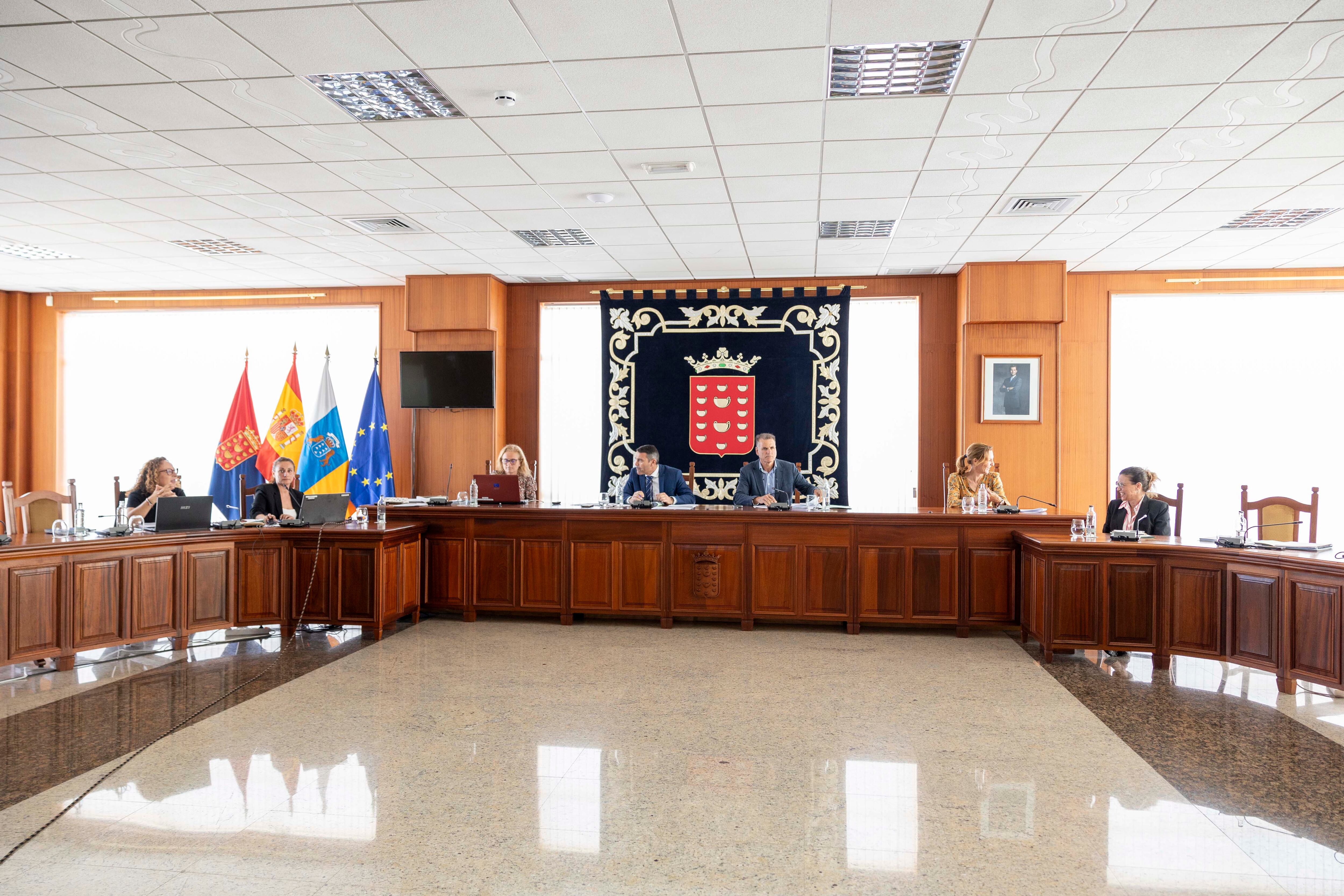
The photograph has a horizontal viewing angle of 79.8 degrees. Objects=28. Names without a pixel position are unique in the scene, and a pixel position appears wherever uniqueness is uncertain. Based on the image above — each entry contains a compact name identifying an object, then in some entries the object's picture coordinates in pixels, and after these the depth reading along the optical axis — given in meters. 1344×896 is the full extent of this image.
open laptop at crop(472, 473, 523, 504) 6.73
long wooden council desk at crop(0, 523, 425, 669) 4.85
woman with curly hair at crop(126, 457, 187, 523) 6.21
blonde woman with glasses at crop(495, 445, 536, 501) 7.34
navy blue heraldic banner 8.94
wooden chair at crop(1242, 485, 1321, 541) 5.96
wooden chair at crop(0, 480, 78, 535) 6.40
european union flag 9.17
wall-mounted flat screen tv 9.09
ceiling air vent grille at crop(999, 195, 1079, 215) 6.09
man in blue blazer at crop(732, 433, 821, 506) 7.20
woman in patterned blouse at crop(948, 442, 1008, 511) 6.66
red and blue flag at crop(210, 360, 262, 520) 9.26
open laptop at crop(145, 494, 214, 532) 5.61
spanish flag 9.34
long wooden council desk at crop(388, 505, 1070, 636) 6.05
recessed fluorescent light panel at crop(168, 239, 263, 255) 7.57
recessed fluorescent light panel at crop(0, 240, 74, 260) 7.74
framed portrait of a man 8.34
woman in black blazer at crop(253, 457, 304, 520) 6.54
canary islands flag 9.09
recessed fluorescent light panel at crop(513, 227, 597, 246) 7.23
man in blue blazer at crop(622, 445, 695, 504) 7.10
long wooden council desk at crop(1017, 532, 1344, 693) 4.69
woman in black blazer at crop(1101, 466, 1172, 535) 5.75
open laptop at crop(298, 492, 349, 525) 6.16
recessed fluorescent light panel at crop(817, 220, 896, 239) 6.82
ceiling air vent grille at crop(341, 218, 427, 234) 6.83
